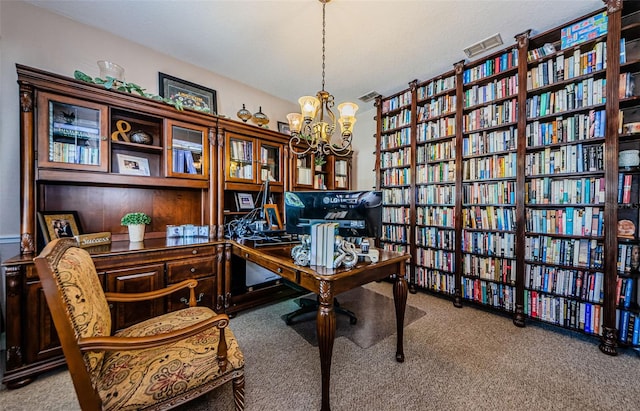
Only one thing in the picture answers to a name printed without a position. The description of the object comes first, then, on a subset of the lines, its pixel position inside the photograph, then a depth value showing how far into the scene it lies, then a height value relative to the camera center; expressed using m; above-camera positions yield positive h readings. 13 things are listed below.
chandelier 1.93 +0.70
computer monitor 1.76 -0.06
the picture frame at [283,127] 3.59 +1.17
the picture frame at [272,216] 2.62 -0.15
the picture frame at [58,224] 1.76 -0.17
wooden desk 1.27 -0.47
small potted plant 2.09 -0.19
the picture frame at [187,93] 2.57 +1.28
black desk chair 2.27 -1.10
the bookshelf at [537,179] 1.86 +0.24
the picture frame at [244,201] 2.97 +0.02
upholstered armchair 0.87 -0.70
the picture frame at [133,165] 2.19 +0.37
